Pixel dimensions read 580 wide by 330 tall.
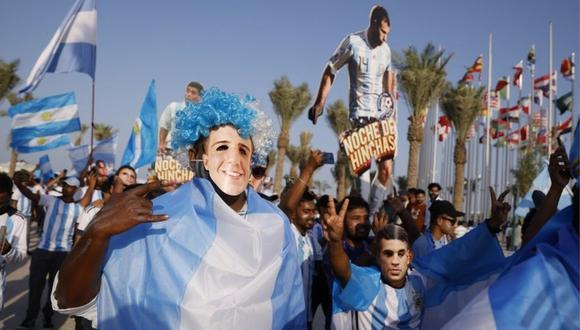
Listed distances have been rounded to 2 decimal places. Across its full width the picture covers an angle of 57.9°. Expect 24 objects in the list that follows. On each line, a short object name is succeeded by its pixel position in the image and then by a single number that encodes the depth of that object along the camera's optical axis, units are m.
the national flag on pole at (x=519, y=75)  33.16
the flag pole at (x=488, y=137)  31.36
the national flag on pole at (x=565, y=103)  29.12
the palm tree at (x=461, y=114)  27.28
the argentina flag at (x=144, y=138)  10.05
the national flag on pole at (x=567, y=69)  30.24
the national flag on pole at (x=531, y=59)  34.79
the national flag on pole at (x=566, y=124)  30.79
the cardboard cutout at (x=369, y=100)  8.44
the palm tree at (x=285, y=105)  29.67
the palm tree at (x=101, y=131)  45.12
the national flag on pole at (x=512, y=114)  34.94
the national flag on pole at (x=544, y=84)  31.81
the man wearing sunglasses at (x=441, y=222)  5.54
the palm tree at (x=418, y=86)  23.47
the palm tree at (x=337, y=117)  33.19
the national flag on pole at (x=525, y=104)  34.69
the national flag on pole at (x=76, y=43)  7.97
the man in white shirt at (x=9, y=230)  4.61
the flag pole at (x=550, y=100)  31.42
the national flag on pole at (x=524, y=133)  34.59
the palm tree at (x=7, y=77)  31.38
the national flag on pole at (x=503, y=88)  33.69
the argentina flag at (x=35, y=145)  10.50
